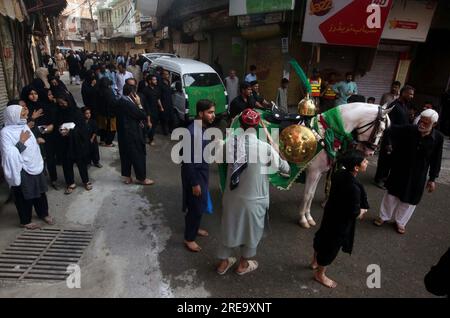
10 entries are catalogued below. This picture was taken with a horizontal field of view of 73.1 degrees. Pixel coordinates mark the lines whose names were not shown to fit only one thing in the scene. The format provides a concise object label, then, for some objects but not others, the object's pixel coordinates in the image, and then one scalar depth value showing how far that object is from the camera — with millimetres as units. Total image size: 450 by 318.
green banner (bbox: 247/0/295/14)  8943
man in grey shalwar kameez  2844
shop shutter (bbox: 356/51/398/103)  10297
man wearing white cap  3949
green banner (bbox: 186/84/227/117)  8648
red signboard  8172
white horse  3998
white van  8656
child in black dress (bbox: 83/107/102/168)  5512
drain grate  3279
